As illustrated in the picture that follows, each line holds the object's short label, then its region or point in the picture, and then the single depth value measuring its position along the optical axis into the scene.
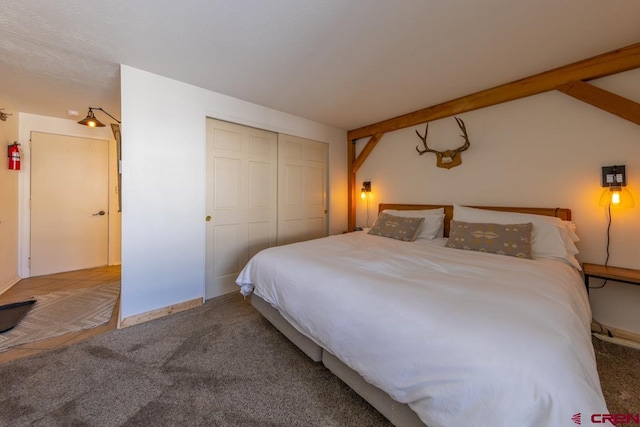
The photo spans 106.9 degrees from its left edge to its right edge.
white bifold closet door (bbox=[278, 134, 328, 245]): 3.59
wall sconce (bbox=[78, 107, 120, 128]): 2.75
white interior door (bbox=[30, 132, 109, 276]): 3.49
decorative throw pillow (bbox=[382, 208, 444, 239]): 2.93
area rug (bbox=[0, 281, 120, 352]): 2.05
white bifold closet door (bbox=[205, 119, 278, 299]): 2.91
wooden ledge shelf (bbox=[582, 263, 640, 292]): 1.85
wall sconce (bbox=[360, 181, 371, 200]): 4.12
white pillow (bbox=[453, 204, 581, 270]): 2.02
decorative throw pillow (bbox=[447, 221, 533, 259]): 2.06
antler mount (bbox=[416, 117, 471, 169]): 2.95
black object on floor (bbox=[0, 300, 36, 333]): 2.19
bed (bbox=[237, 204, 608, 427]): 0.80
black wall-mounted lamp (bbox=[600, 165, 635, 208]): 2.04
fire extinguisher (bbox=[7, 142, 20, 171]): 3.09
